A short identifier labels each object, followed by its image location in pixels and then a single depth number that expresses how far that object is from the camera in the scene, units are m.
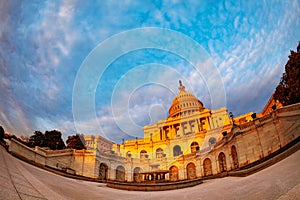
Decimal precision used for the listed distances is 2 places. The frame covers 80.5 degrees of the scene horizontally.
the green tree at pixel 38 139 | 37.17
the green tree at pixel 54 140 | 39.59
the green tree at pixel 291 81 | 18.95
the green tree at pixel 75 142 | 43.27
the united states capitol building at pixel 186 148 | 16.78
